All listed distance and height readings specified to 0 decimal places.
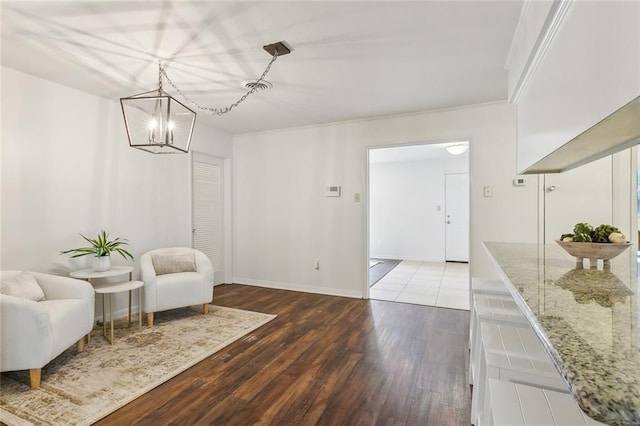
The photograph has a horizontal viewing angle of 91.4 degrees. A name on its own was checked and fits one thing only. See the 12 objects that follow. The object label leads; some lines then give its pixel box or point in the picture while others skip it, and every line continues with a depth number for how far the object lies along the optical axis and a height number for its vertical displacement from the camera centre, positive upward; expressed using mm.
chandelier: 2305 +735
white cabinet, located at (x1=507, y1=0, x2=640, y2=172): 775 +498
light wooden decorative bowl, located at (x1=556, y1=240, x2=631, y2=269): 1320 -157
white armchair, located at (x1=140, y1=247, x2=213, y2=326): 3256 -718
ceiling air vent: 3074 +1292
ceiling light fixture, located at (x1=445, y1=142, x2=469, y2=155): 4793 +1054
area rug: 1905 -1186
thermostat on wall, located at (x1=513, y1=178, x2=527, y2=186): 3515 +369
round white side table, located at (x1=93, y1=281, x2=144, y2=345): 2852 -715
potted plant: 3029 -379
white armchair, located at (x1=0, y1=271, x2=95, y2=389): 2078 -831
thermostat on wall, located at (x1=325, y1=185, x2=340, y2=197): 4492 +330
